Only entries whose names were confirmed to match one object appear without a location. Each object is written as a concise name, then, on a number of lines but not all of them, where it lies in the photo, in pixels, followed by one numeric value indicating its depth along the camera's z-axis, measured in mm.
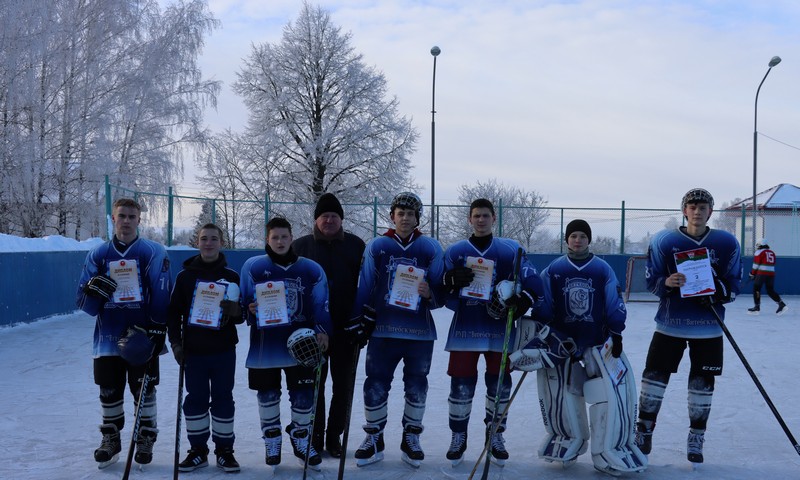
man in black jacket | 4438
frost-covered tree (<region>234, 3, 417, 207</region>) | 23969
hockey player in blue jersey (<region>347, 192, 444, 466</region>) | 4180
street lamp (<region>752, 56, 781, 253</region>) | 19852
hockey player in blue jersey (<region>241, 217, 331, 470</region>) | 3992
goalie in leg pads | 4004
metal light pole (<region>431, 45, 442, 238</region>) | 19348
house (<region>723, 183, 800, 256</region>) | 17172
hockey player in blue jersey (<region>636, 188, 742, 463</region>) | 4270
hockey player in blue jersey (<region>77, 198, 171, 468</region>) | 4062
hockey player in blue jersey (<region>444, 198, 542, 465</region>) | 4156
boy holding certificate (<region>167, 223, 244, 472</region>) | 3990
